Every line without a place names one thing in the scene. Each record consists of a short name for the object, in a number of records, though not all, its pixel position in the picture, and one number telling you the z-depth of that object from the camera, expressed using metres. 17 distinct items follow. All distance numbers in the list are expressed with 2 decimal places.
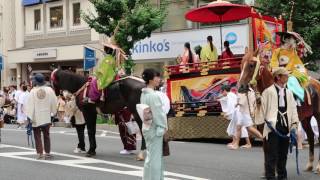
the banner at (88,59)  21.94
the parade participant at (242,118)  14.63
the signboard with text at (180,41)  25.12
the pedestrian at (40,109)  12.26
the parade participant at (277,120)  9.12
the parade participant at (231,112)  15.08
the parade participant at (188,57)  16.97
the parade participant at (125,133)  13.29
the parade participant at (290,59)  10.61
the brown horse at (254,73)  9.45
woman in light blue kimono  7.75
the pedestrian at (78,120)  13.40
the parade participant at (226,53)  16.52
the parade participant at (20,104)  22.73
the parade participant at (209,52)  16.84
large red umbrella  16.50
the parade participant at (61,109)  24.75
